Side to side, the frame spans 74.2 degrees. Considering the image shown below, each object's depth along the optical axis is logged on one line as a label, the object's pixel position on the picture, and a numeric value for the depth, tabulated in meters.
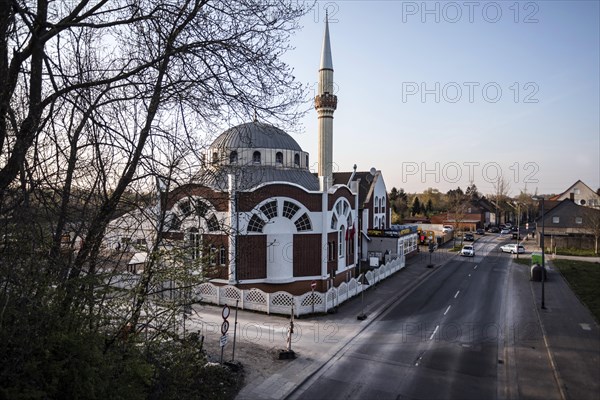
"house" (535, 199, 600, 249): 45.72
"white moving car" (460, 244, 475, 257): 42.52
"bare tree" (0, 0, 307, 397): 5.12
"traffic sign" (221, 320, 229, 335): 12.73
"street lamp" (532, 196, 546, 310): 21.98
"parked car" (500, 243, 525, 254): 42.56
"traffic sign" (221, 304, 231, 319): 13.05
